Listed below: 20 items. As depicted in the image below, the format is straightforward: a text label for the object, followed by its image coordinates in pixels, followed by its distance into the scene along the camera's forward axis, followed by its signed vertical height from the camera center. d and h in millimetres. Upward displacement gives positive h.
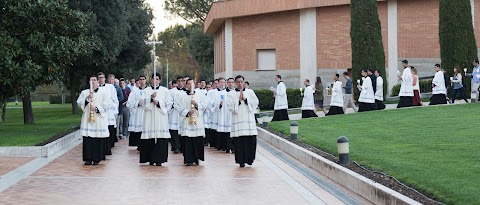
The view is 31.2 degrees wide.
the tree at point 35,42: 23828 +2026
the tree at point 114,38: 36156 +3486
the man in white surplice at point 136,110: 22250 +30
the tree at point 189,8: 82225 +9917
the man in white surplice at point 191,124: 18047 -286
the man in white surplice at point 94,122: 18141 -221
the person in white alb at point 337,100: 31469 +316
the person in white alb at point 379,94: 32000 +548
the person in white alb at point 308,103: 31577 +235
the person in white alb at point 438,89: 30844 +685
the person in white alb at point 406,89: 30812 +684
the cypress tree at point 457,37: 34156 +2846
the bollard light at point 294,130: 21984 -527
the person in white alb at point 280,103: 31125 +242
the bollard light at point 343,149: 15375 -717
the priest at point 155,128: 18016 -362
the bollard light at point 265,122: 28503 -405
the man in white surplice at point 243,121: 17719 -241
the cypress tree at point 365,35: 36656 +3173
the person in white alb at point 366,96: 30953 +461
